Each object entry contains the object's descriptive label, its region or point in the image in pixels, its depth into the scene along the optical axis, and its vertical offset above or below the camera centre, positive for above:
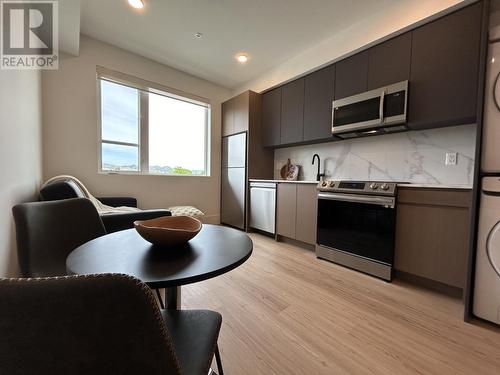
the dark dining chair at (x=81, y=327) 0.29 -0.22
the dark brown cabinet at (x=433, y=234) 1.66 -0.42
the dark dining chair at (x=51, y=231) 0.97 -0.29
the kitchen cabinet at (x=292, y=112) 3.09 +0.99
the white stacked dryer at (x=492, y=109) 1.35 +0.47
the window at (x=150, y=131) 3.09 +0.73
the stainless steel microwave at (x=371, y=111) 2.12 +0.75
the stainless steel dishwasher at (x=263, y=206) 3.21 -0.42
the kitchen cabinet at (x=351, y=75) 2.41 +1.22
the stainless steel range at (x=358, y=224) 2.01 -0.44
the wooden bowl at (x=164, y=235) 0.82 -0.22
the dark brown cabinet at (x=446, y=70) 1.75 +0.98
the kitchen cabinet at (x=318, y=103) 2.73 +1.01
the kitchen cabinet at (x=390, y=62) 2.11 +1.22
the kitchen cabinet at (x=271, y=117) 3.43 +1.00
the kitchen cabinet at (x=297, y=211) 2.71 -0.42
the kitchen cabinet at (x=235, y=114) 3.62 +1.13
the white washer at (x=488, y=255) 1.37 -0.45
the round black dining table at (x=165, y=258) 0.65 -0.29
